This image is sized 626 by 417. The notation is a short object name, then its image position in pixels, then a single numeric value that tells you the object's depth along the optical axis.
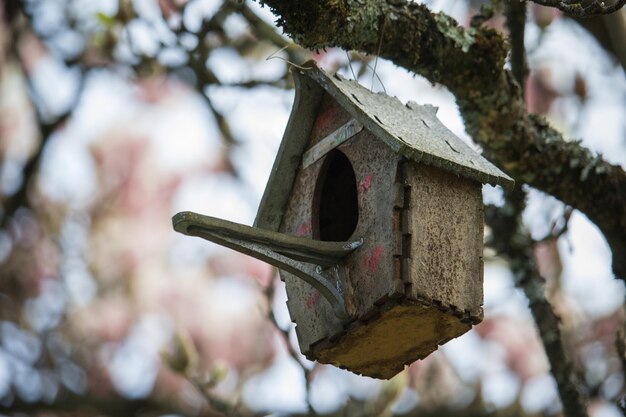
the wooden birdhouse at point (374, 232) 5.37
